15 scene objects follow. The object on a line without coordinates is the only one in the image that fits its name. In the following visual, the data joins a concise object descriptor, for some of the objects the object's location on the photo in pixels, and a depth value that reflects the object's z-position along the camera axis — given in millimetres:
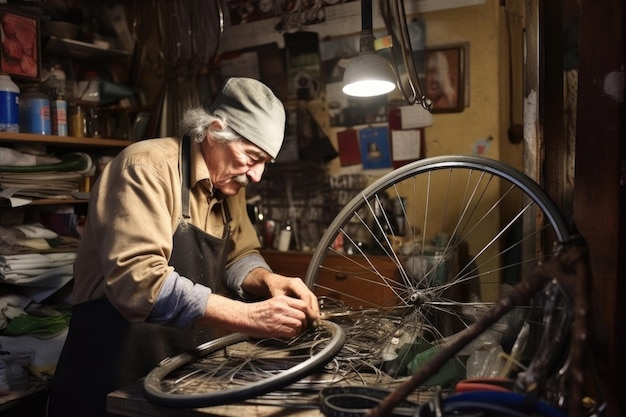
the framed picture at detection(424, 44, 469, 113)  3025
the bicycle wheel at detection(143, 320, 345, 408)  1271
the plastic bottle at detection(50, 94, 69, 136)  3131
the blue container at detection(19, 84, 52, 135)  3012
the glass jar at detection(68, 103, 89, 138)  3271
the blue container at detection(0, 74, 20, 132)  2824
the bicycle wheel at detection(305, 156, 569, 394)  1535
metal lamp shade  2014
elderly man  1554
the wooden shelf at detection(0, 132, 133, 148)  2830
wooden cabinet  2803
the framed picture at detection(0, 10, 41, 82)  2842
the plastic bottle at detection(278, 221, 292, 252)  3363
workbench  1286
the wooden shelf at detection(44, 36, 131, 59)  3186
